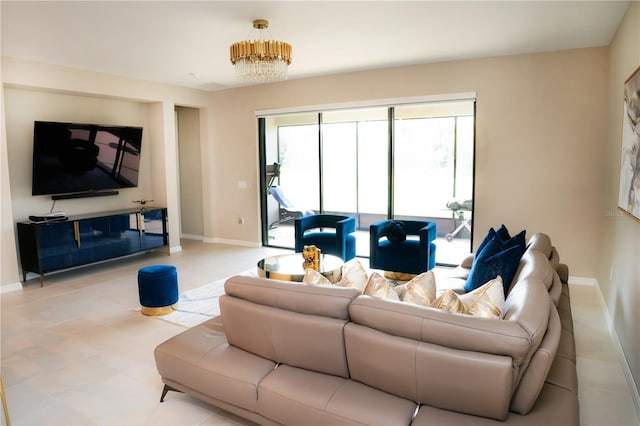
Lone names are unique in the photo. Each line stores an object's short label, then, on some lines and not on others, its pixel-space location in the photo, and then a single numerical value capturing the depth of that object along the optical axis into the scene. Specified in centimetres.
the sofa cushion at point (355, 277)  238
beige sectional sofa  164
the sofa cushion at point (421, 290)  212
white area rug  416
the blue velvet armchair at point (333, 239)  563
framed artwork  285
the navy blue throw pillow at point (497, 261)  282
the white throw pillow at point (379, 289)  215
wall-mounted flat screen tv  550
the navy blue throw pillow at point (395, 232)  519
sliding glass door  585
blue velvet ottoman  421
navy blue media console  527
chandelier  390
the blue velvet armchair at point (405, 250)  495
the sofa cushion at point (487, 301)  192
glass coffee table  397
